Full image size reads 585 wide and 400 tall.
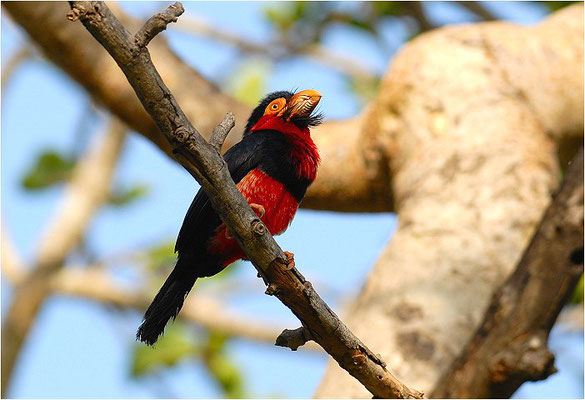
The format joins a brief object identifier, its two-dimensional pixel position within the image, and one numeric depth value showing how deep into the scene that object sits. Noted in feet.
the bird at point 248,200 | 20.86
